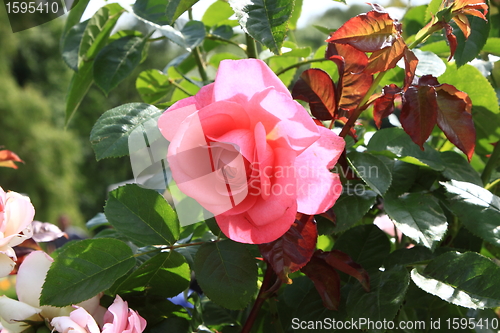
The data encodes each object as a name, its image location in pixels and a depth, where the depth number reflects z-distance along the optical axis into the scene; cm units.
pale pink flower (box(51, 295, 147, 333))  63
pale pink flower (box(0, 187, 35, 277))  66
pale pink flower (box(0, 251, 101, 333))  65
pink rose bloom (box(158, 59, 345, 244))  61
